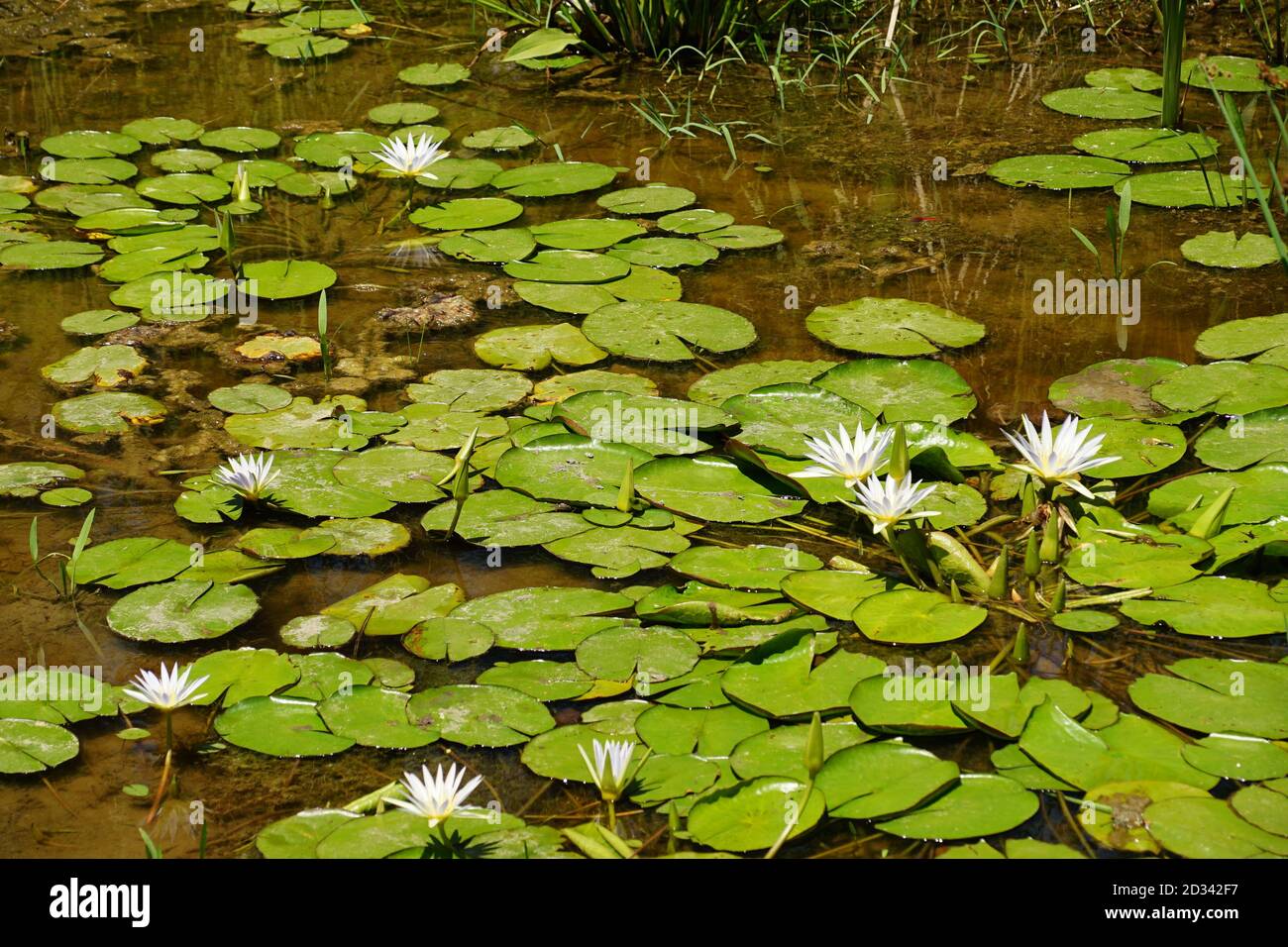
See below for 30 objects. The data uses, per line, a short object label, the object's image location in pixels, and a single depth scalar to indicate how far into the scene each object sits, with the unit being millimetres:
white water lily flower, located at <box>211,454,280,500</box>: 2494
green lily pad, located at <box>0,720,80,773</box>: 1943
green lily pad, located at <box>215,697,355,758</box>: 1982
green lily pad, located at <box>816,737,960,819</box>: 1803
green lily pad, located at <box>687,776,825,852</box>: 1745
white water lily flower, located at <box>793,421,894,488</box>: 2189
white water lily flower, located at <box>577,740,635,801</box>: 1774
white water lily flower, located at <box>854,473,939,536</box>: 2146
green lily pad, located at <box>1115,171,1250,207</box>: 3703
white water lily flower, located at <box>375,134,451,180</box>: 3555
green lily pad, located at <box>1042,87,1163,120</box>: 4344
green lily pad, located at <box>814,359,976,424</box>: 2766
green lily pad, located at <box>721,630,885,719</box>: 2002
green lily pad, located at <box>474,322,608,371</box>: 3082
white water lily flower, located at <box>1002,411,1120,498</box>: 2160
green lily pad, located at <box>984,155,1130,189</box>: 3848
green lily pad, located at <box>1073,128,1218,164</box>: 3967
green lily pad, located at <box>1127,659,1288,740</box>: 1931
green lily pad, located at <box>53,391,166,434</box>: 2842
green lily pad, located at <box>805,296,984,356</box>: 3066
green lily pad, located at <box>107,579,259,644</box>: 2238
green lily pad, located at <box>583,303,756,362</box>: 3092
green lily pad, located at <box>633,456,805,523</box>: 2525
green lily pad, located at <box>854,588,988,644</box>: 2131
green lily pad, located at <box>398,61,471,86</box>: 4848
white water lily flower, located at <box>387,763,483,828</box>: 1715
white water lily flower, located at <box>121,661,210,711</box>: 1918
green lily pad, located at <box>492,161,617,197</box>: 3932
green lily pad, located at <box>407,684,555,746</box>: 1995
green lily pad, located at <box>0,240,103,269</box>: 3533
